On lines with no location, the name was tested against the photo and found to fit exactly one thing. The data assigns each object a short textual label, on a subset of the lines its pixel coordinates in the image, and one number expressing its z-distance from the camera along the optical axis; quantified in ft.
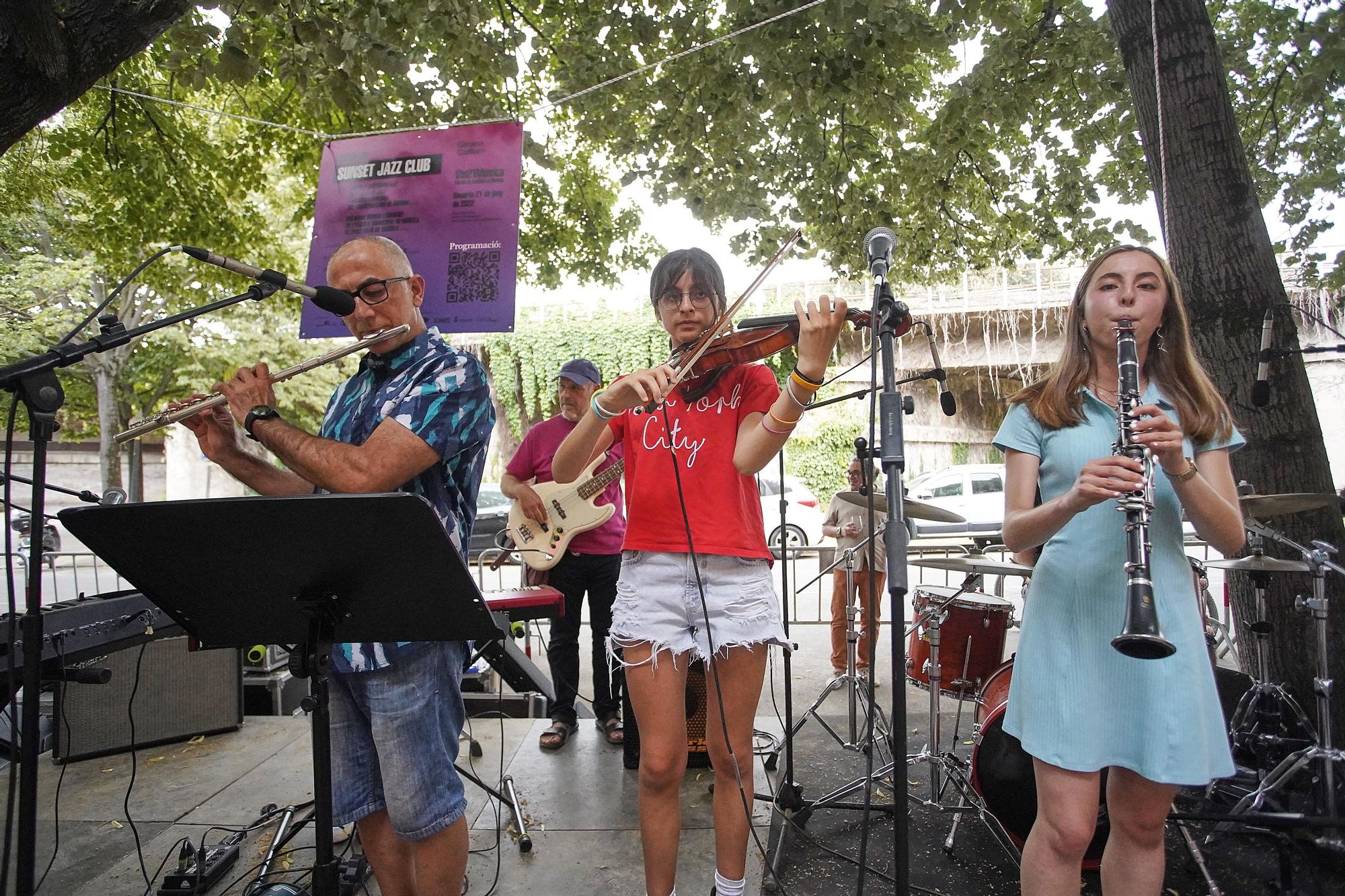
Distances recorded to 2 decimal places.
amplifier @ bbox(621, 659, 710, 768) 12.16
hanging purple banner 11.35
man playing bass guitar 14.29
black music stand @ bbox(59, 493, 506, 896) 4.61
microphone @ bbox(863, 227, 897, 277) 5.65
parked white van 40.75
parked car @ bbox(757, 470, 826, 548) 36.40
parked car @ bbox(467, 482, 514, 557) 41.63
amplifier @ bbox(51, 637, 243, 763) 13.15
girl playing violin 7.02
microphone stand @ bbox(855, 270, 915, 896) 4.87
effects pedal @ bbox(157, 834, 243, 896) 8.95
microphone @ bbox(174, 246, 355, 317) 5.66
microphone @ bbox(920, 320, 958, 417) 7.80
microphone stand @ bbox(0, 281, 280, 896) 5.29
